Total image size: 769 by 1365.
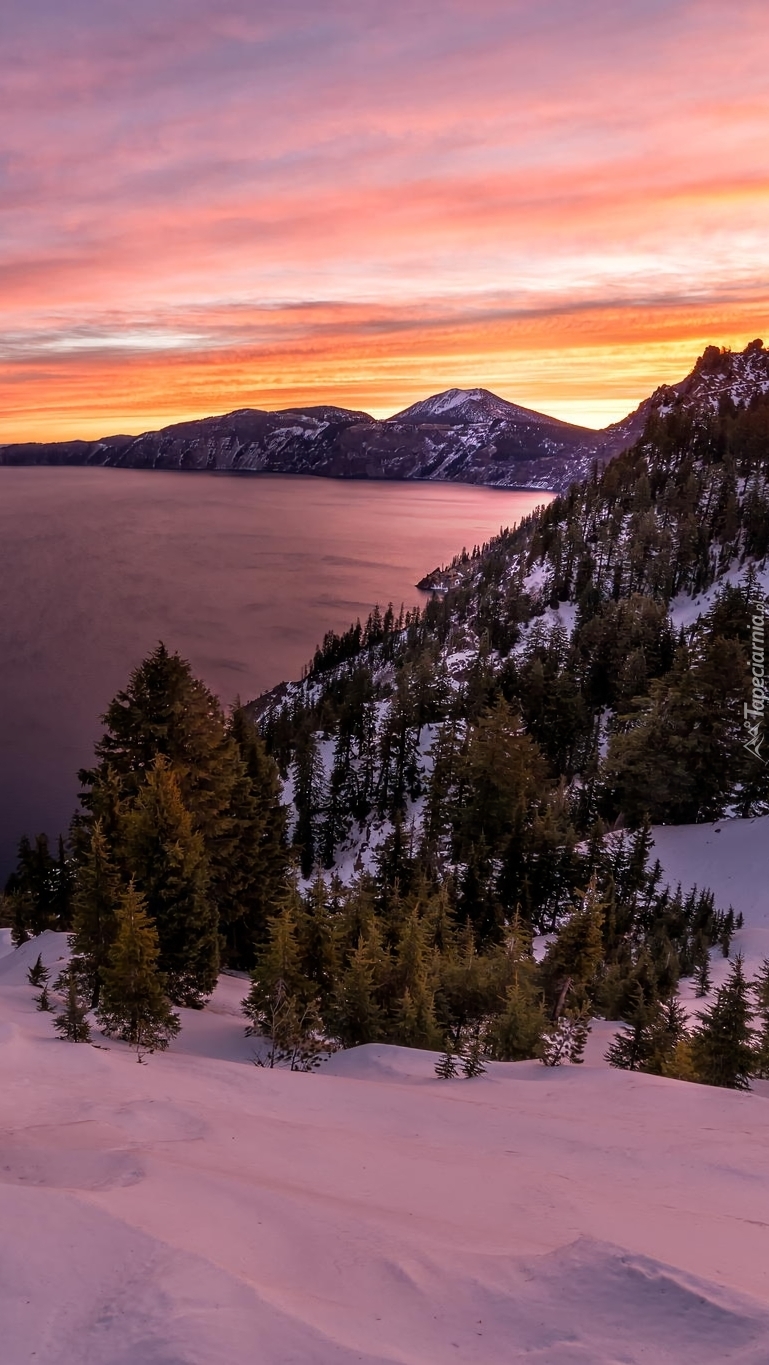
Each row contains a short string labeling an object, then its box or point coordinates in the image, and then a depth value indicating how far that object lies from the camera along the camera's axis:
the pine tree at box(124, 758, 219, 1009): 22.52
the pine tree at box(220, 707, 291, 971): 32.50
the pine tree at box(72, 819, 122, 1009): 20.58
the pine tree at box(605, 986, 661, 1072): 20.69
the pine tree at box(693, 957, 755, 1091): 18.75
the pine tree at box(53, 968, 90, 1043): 16.77
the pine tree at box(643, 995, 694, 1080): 18.75
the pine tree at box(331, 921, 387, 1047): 20.92
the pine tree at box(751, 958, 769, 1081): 19.50
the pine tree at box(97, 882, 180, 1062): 17.88
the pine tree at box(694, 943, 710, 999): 28.73
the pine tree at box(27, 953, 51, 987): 23.21
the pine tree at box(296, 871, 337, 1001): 22.11
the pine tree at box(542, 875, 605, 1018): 22.19
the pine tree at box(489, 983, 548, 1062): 19.23
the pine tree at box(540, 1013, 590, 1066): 18.64
